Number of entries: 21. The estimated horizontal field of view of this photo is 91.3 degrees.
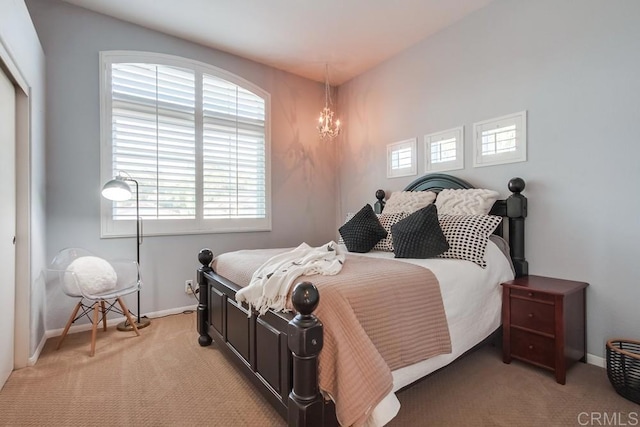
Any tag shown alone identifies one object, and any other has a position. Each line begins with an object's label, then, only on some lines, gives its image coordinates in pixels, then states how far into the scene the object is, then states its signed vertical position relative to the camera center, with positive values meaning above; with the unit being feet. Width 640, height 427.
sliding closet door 6.15 -0.22
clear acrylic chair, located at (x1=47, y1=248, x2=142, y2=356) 7.73 -1.79
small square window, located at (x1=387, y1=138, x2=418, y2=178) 11.21 +1.96
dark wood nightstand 6.30 -2.37
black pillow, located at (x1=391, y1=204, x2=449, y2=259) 7.28 -0.60
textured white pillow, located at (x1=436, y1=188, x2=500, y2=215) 8.25 +0.28
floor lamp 8.30 +0.52
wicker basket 5.64 -2.95
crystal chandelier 12.73 +3.76
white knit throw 5.00 -1.07
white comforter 5.53 -1.86
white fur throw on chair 7.73 -1.64
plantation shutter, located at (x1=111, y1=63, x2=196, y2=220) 9.73 +2.45
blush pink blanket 4.09 -1.77
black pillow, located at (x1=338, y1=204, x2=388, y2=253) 8.75 -0.60
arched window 9.67 +2.31
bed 4.14 -2.18
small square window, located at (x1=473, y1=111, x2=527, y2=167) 8.27 +2.00
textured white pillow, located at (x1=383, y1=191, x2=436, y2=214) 9.69 +0.32
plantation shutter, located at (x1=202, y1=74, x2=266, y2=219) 11.24 +2.26
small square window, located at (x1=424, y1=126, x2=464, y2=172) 9.77 +2.00
